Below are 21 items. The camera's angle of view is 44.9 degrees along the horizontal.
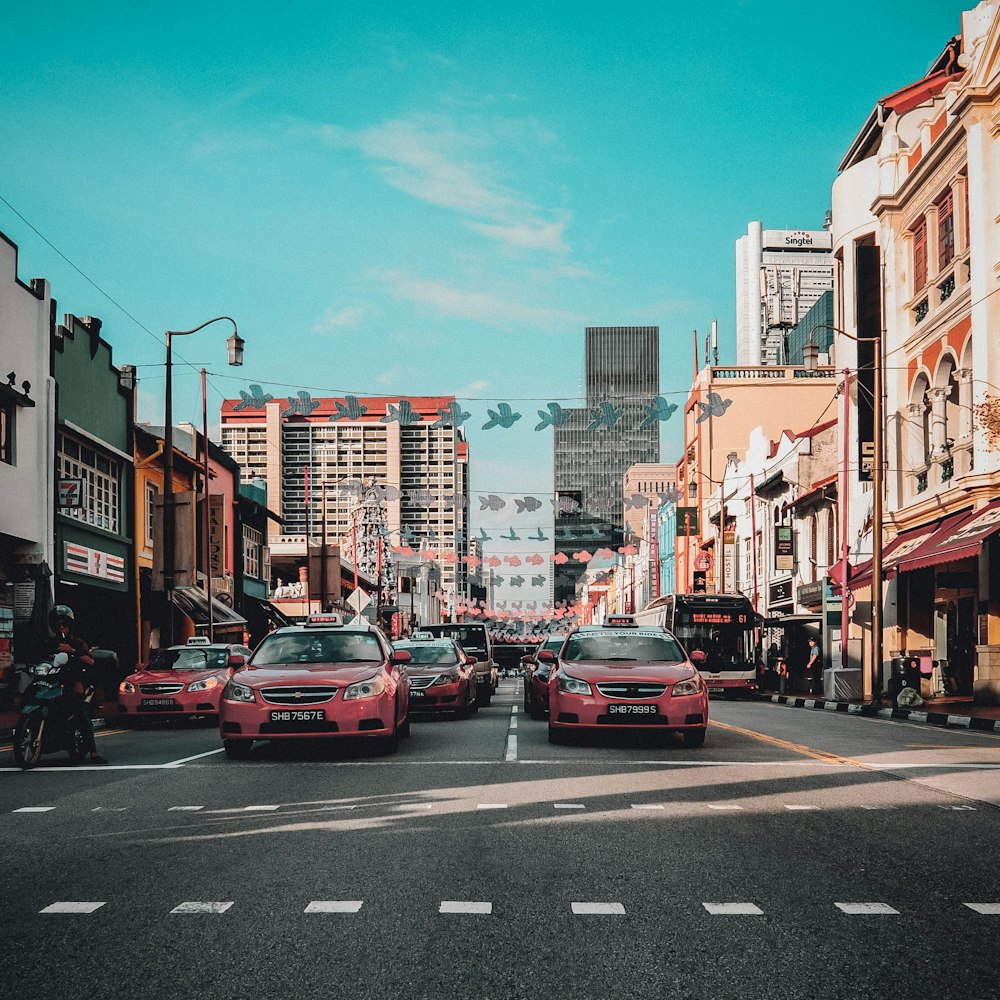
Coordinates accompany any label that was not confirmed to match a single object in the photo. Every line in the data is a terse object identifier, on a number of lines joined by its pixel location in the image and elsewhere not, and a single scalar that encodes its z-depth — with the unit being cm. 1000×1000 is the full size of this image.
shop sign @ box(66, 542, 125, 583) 2956
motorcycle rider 1341
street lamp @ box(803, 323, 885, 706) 2759
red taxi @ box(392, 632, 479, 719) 2119
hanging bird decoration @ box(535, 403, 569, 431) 2870
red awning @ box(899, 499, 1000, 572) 2342
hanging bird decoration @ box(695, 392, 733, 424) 2998
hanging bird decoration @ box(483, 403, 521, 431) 2852
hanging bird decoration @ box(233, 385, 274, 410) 2667
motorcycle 1295
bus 3669
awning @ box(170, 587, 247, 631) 3700
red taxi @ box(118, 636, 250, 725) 1972
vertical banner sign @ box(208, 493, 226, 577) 4302
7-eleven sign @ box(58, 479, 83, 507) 2848
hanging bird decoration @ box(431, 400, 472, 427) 2872
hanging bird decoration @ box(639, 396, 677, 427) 2842
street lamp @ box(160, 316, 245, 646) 2712
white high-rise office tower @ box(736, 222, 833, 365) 15551
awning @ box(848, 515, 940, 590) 2925
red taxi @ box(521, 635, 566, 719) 2152
